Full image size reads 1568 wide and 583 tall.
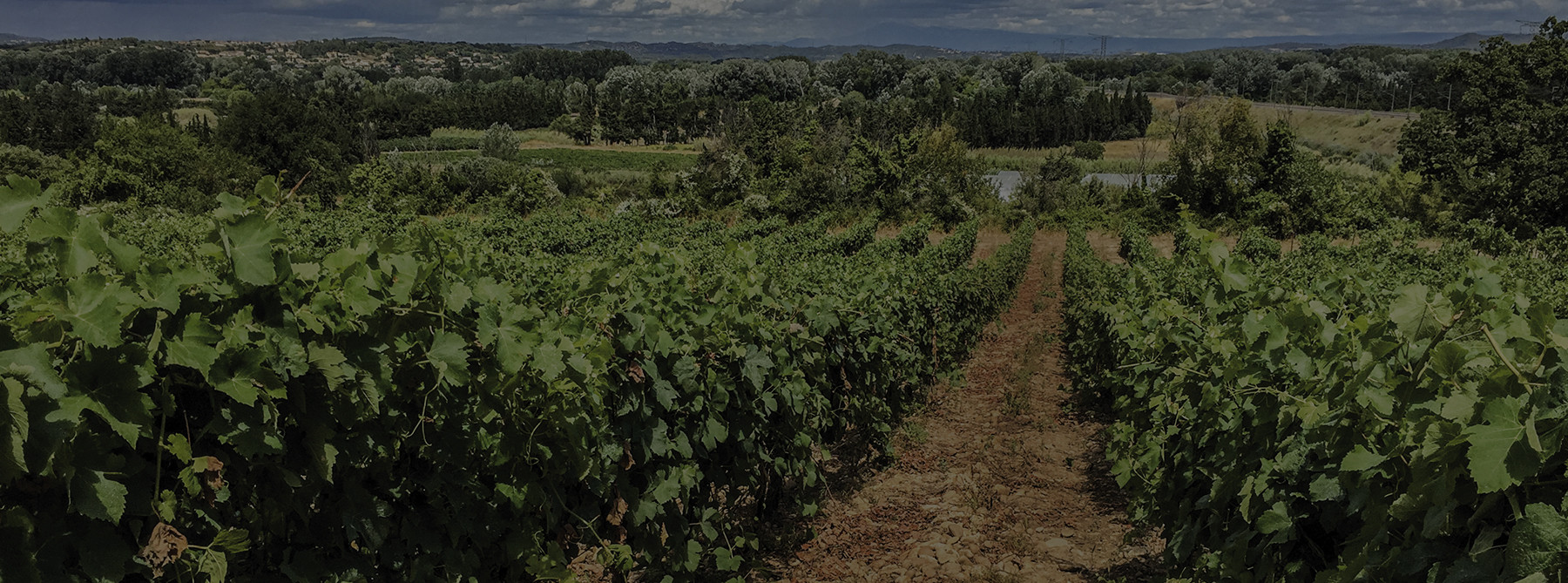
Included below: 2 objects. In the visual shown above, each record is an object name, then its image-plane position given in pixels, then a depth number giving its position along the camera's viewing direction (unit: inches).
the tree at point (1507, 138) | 1102.4
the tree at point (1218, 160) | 1473.9
